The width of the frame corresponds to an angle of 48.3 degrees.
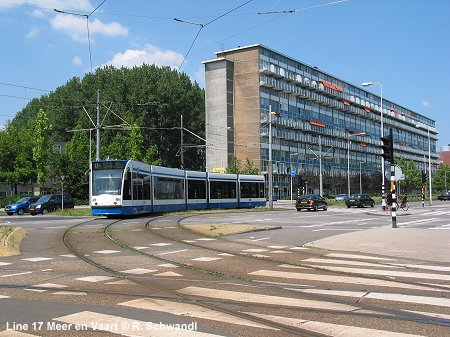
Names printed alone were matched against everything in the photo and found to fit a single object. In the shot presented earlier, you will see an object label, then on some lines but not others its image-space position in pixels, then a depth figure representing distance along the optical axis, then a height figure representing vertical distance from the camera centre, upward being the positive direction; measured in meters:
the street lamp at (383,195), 40.12 -0.88
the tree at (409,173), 102.38 +2.24
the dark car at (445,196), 87.00 -2.20
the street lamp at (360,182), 95.69 +0.40
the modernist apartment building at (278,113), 85.44 +13.52
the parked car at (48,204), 39.00 -1.18
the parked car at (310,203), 43.53 -1.53
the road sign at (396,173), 22.62 +0.51
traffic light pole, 21.00 -0.08
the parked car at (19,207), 41.94 -1.45
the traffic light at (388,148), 21.50 +1.56
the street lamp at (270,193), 44.98 -0.64
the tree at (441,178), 134.12 +1.44
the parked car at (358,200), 52.91 -1.71
